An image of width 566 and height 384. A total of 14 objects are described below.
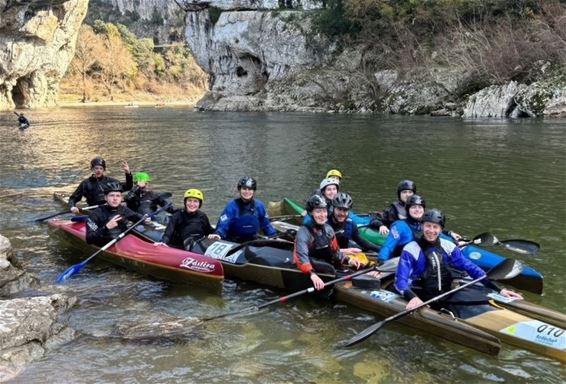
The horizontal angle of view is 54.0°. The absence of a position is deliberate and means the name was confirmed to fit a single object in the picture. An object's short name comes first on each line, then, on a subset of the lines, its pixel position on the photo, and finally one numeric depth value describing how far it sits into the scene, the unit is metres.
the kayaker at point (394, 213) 8.77
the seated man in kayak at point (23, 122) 35.72
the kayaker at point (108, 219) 9.12
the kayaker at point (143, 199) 11.16
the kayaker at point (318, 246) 7.25
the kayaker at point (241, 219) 8.93
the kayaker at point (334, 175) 10.36
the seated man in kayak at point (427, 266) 6.32
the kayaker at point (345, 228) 7.99
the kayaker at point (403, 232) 7.44
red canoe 7.71
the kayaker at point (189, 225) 8.68
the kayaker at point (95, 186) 11.40
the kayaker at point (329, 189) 9.40
